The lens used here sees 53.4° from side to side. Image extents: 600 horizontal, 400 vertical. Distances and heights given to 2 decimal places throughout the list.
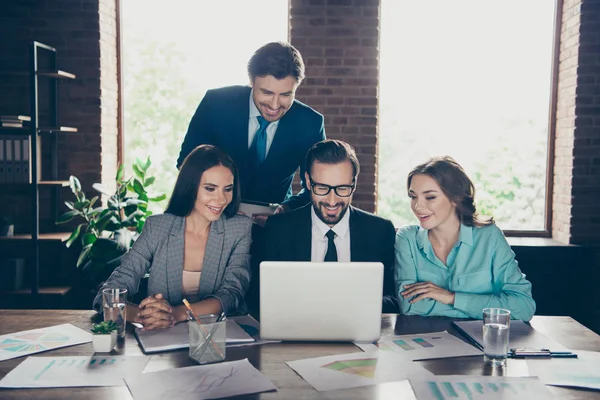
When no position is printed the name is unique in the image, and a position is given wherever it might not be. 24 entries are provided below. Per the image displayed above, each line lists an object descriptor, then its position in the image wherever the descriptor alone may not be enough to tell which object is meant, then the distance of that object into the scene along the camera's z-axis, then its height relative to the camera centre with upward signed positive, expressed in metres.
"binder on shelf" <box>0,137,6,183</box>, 3.95 -0.02
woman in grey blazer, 2.35 -0.30
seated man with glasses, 2.39 -0.24
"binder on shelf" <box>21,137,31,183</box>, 3.95 +0.01
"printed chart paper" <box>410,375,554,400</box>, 1.39 -0.52
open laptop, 1.68 -0.37
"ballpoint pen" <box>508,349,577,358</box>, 1.66 -0.50
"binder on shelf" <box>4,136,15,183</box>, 3.95 +0.07
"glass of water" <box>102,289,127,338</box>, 1.79 -0.43
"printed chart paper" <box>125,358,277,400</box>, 1.39 -0.53
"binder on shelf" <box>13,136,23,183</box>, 3.95 +0.04
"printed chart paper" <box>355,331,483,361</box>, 1.67 -0.50
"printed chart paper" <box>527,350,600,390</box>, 1.48 -0.51
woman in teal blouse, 2.09 -0.32
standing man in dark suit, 2.81 +0.15
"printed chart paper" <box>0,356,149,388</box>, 1.46 -0.53
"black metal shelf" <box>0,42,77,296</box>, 3.87 +0.16
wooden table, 1.41 -0.52
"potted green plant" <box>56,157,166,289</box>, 3.80 -0.37
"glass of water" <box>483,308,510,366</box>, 1.60 -0.45
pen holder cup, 1.61 -0.47
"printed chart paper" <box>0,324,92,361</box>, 1.69 -0.52
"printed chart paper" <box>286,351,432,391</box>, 1.48 -0.51
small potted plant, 1.67 -0.48
